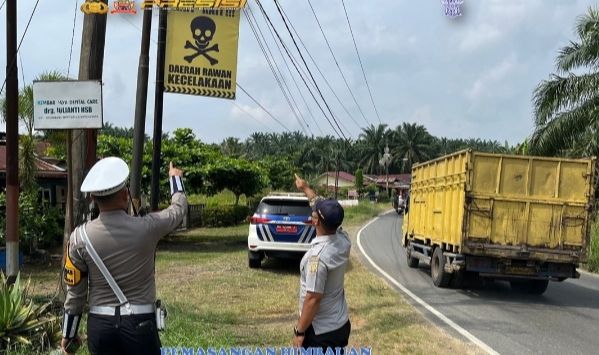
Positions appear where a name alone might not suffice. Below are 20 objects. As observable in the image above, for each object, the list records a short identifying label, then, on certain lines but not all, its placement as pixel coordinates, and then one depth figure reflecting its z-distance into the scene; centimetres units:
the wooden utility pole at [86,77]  720
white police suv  1351
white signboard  643
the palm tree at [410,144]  9494
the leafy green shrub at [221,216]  3272
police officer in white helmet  351
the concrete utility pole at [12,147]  795
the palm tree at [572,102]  2139
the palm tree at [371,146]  9656
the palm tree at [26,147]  1605
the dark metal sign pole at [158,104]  1005
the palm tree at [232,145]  7638
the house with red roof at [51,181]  2038
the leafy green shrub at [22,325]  576
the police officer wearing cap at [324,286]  396
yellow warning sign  947
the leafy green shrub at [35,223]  1480
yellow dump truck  1104
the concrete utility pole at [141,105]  972
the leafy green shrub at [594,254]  1708
